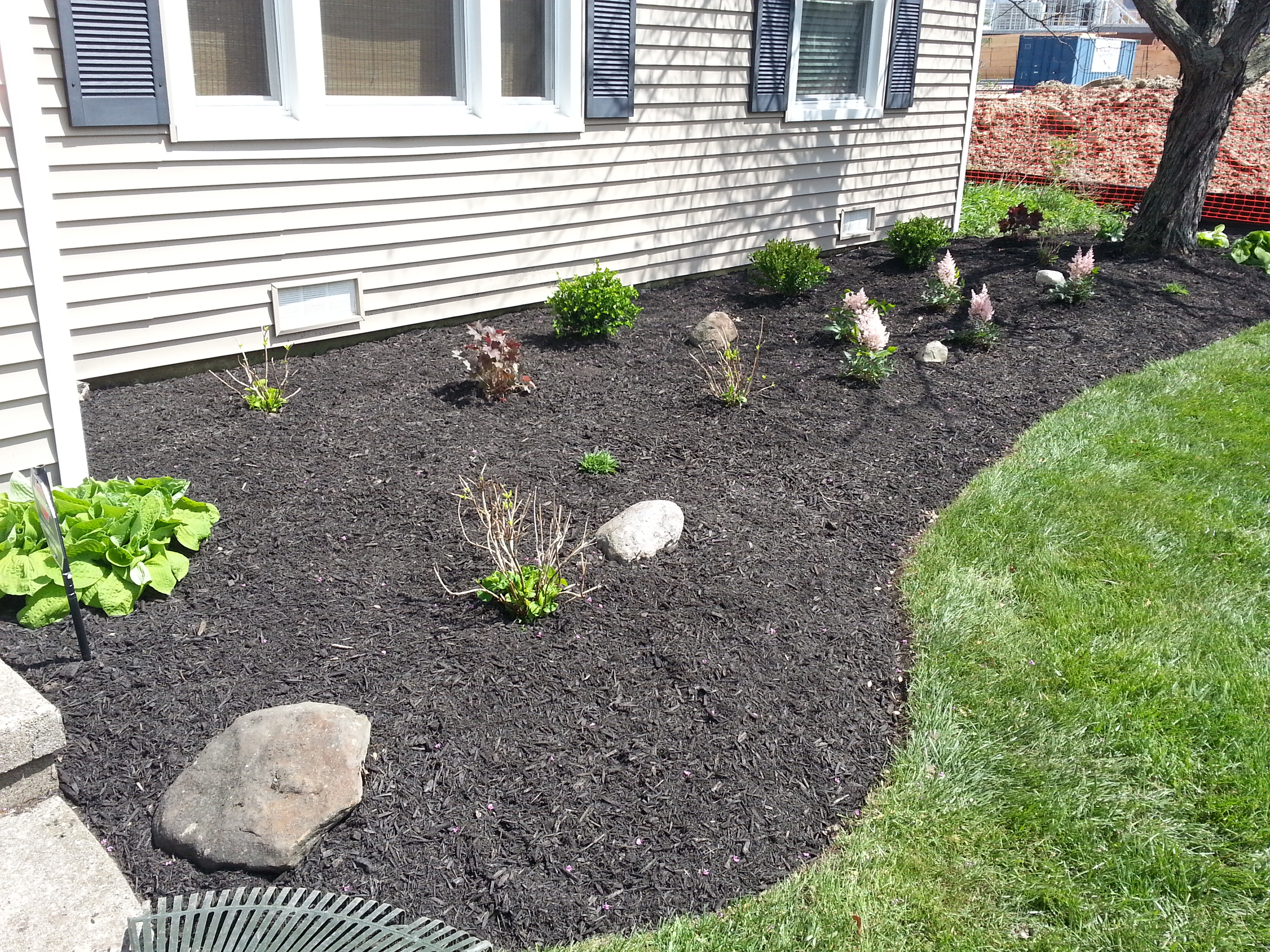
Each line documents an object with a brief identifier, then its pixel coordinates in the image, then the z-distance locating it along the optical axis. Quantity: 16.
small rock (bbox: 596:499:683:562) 3.57
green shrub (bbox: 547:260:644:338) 5.72
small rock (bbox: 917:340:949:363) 5.88
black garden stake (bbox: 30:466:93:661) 2.58
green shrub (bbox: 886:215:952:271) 7.85
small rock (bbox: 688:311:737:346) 5.91
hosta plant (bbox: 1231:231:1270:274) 8.62
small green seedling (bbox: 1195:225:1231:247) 9.29
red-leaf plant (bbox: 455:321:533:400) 4.87
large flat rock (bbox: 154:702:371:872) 2.33
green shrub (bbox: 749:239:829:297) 6.90
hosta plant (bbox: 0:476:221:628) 3.03
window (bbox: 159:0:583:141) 4.79
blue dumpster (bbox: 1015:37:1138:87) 35.22
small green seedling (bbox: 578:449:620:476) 4.23
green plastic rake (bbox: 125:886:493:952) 2.02
